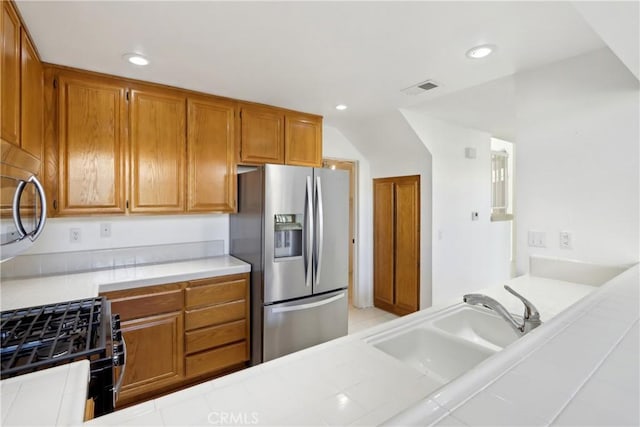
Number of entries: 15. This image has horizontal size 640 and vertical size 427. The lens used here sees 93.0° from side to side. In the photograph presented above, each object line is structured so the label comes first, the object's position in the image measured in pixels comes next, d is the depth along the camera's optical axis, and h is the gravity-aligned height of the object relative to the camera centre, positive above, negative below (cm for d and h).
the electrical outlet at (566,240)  194 -18
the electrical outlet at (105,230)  236 -14
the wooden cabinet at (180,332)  198 -85
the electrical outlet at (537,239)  206 -19
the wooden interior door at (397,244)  358 -40
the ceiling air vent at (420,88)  232 +99
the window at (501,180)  488 +53
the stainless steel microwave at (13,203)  115 +4
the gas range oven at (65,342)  97 -46
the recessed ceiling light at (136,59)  185 +95
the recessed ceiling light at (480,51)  175 +95
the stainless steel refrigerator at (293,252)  233 -33
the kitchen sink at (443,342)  115 -54
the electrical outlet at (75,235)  226 -17
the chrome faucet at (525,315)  109 -38
